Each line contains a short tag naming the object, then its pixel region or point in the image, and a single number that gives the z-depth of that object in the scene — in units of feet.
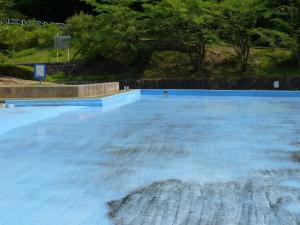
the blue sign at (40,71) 44.15
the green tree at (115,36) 64.20
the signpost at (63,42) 75.24
